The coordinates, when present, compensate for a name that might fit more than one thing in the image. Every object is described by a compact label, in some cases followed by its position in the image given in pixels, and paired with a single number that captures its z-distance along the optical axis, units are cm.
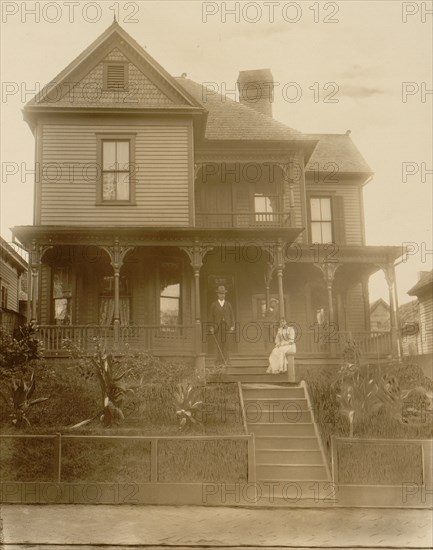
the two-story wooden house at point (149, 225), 1712
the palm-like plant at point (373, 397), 1266
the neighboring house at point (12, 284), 2094
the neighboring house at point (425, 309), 2152
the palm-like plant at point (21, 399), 1252
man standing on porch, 1637
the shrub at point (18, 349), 1295
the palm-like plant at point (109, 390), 1277
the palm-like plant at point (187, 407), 1264
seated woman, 1558
